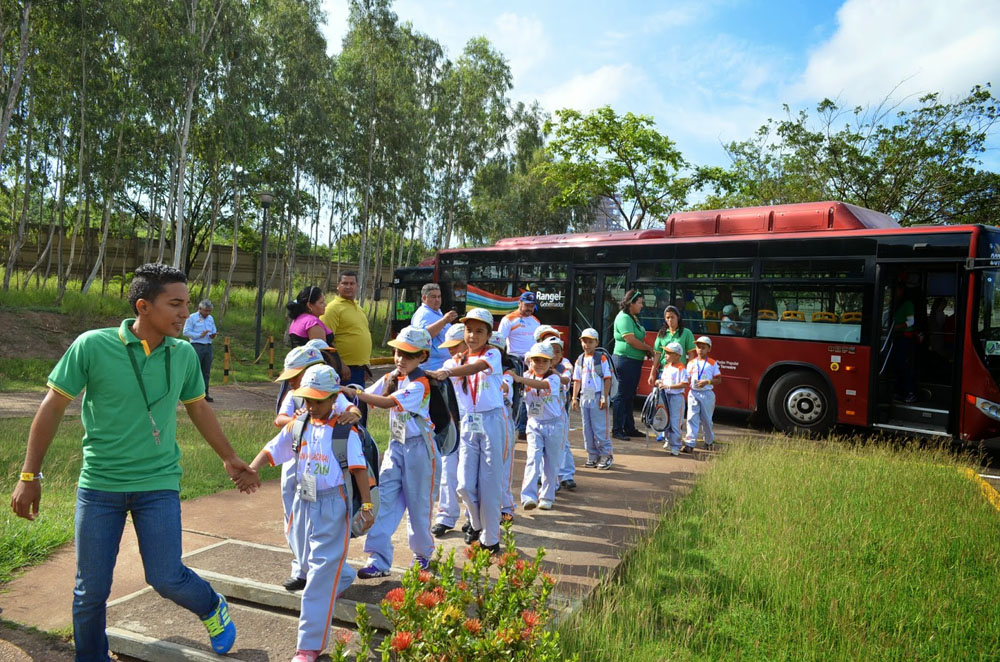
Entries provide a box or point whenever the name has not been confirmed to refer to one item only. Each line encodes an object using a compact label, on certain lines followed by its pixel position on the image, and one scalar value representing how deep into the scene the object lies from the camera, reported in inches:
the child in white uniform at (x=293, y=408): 148.9
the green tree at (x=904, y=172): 802.8
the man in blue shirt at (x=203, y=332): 459.5
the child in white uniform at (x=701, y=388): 350.3
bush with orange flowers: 98.7
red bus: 349.4
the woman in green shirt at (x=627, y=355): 365.7
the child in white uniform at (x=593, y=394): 290.7
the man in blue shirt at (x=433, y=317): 270.8
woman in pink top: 222.4
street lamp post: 753.0
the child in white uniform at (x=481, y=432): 186.2
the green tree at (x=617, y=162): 1022.4
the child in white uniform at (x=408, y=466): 168.1
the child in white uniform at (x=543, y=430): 231.9
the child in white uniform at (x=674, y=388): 347.6
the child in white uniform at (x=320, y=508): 129.8
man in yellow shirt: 253.9
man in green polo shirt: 119.2
